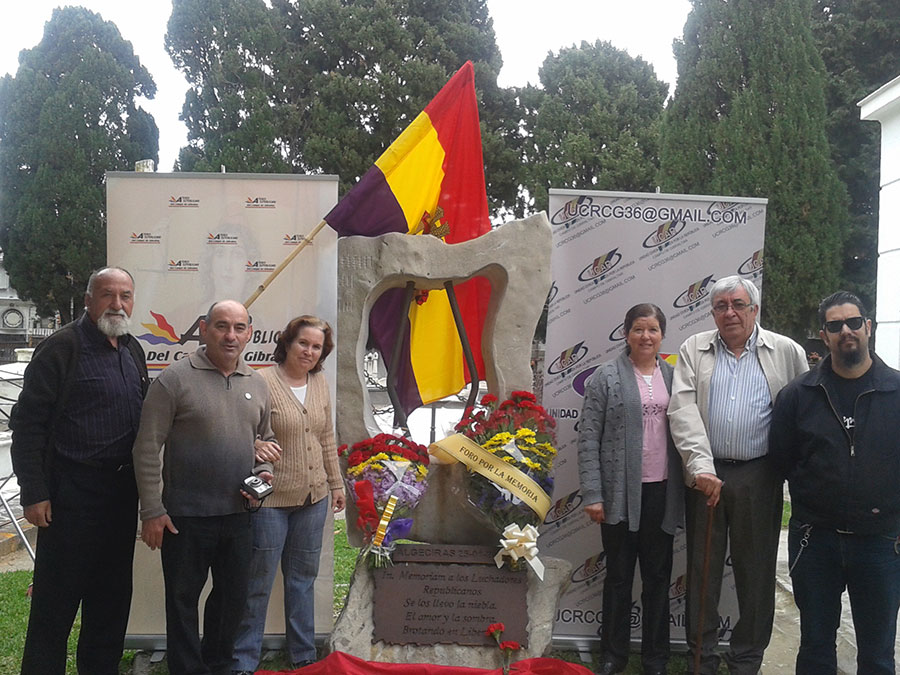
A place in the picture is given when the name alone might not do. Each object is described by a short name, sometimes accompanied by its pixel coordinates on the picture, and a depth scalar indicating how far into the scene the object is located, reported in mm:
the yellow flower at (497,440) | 3428
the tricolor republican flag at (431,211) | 3896
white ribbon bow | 3377
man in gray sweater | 2846
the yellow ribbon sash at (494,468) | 3365
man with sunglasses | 2824
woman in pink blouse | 3422
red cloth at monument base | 3207
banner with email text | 4090
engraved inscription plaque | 3412
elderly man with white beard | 2832
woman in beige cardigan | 3277
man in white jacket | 3295
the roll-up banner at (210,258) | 3951
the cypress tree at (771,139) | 13984
